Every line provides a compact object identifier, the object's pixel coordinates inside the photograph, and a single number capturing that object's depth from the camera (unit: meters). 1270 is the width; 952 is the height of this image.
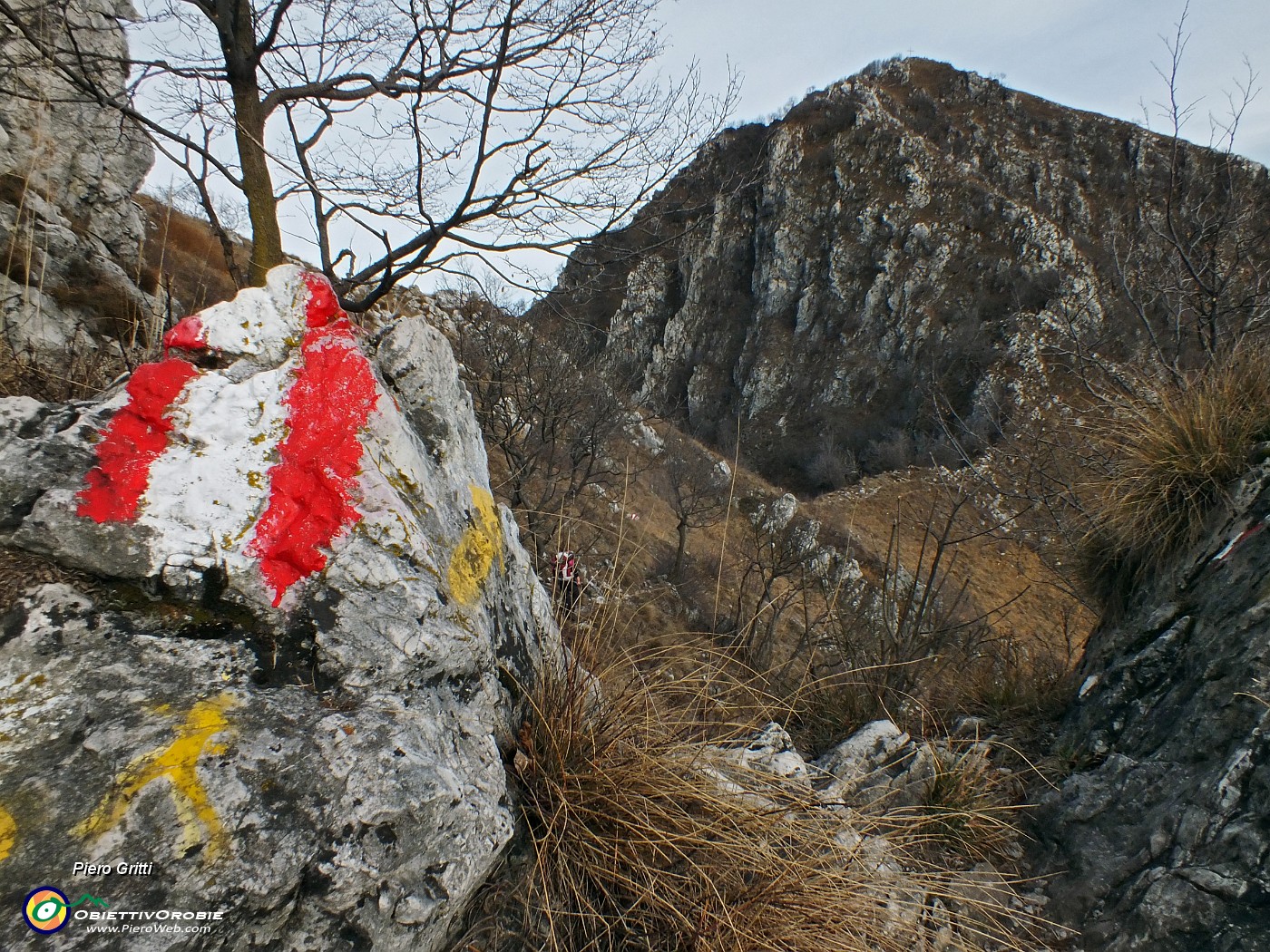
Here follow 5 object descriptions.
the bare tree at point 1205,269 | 4.29
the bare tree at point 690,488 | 15.54
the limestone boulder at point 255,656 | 1.04
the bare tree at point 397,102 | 5.05
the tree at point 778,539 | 11.09
